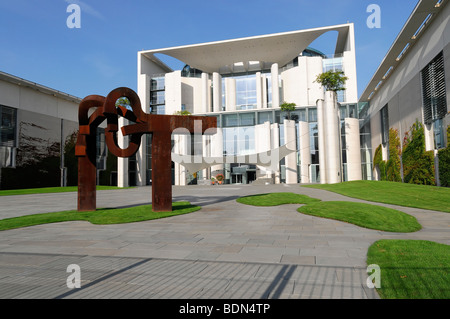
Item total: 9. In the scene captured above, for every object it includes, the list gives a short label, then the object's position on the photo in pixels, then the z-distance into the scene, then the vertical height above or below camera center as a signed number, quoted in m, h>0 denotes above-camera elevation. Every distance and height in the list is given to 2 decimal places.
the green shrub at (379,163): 32.38 +0.76
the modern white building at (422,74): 18.86 +7.50
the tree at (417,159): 21.00 +0.71
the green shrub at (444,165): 17.95 +0.17
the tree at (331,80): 33.66 +10.61
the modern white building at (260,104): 35.75 +11.24
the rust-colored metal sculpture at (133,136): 10.45 +1.43
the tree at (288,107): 39.99 +8.81
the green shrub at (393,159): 27.55 +1.00
